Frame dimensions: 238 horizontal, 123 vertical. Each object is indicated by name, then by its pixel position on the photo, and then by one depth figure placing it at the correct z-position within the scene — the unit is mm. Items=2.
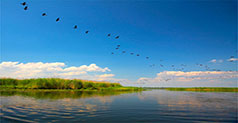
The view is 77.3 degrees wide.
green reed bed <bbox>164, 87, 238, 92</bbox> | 88506
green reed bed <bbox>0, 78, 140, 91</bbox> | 60062
